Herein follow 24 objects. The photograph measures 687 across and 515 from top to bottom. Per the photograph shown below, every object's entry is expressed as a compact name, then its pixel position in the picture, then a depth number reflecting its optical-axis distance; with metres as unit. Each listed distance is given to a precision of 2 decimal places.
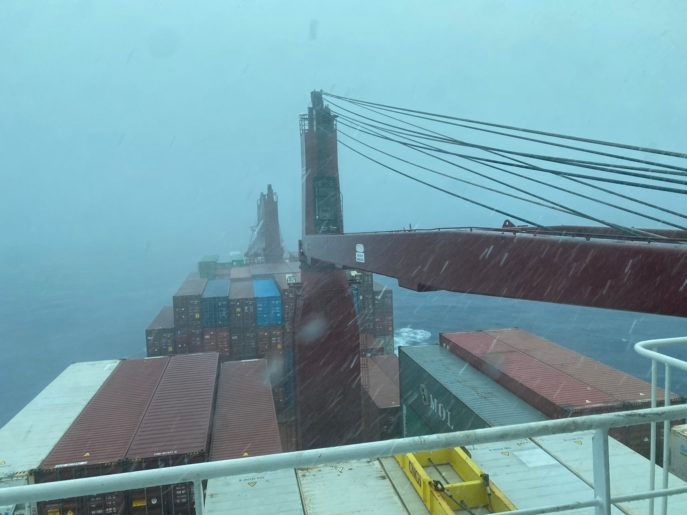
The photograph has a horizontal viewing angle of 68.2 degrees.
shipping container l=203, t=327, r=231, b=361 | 23.78
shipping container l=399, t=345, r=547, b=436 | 11.14
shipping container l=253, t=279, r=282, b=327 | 24.45
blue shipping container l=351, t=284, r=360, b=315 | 23.69
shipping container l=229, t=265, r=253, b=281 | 35.68
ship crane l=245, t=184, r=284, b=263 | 48.91
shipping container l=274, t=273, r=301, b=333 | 15.70
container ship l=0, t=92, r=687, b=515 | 4.18
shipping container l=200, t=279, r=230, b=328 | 24.12
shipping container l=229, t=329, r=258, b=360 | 23.97
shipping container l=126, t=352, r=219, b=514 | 8.40
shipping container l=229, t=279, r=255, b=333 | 24.23
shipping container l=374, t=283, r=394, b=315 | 27.45
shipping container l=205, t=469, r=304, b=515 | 6.49
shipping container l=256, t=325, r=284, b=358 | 23.91
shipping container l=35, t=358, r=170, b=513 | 8.29
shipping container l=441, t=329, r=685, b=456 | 10.84
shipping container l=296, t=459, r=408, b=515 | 6.46
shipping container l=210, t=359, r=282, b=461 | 9.80
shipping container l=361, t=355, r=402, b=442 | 16.62
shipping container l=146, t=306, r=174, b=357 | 24.12
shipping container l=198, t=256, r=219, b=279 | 42.97
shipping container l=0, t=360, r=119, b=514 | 8.52
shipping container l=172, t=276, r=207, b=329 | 24.30
